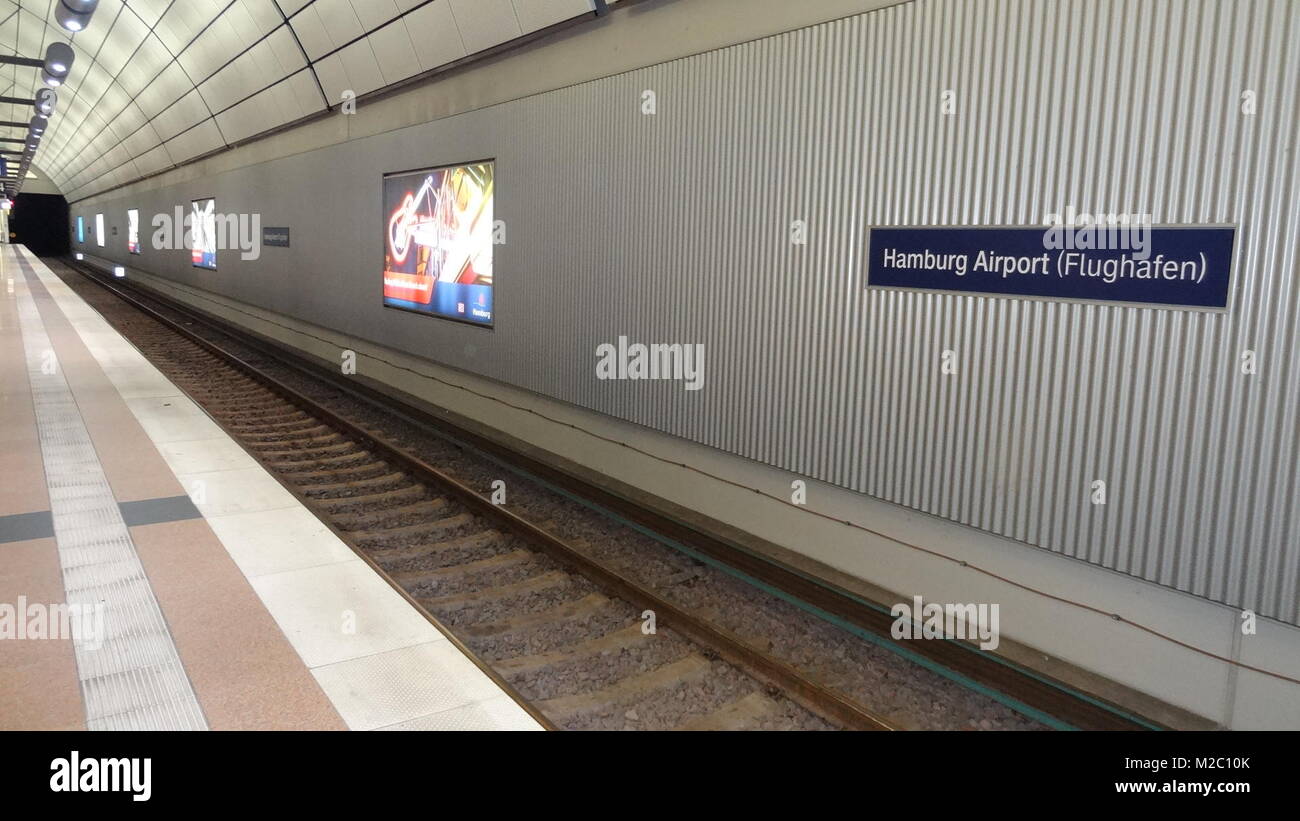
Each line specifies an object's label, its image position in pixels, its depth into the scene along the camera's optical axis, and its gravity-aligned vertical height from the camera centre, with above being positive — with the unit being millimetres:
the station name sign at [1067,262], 3813 +255
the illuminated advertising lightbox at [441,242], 9758 +590
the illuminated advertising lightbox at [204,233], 21359 +1240
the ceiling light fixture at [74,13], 12250 +3828
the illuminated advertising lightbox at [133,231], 32628 +1862
